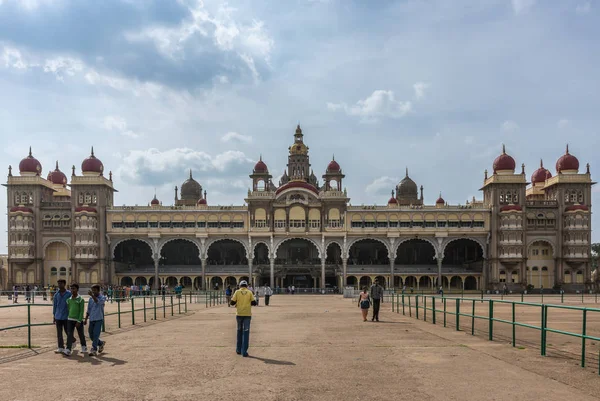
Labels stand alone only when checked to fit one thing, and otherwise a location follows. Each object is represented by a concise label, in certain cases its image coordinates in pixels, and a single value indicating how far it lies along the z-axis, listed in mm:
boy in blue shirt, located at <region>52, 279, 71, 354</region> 15172
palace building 74688
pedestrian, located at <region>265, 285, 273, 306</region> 40550
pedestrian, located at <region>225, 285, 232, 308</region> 41625
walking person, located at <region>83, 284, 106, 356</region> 15000
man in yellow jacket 14695
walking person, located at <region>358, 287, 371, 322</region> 25203
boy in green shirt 15042
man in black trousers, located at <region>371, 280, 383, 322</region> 25119
